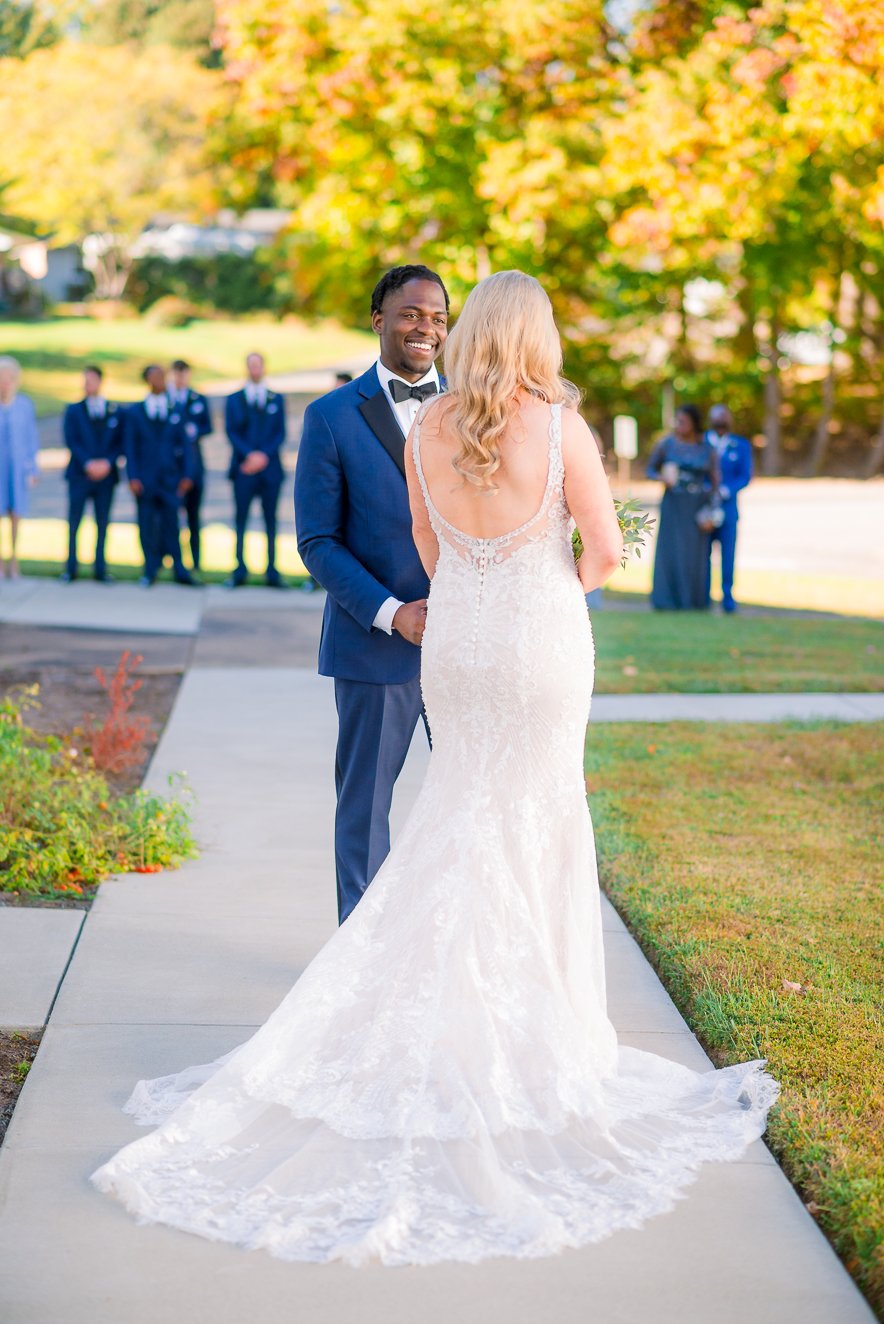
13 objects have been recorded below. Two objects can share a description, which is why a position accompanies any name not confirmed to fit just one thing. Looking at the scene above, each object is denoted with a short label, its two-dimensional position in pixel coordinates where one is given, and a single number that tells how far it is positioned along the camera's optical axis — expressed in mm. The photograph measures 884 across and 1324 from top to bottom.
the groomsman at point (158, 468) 16234
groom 4562
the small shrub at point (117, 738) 7848
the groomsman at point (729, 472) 15898
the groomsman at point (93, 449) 16453
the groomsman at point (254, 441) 16422
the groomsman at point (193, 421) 16516
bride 3502
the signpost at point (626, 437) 21078
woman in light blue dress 16156
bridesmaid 15797
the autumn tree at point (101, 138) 57000
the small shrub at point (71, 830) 6141
